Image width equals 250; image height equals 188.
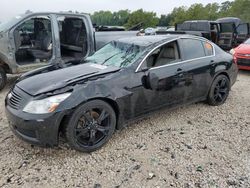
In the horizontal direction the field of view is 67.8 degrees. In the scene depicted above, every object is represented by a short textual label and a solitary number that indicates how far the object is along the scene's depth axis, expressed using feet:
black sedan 7.29
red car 18.97
